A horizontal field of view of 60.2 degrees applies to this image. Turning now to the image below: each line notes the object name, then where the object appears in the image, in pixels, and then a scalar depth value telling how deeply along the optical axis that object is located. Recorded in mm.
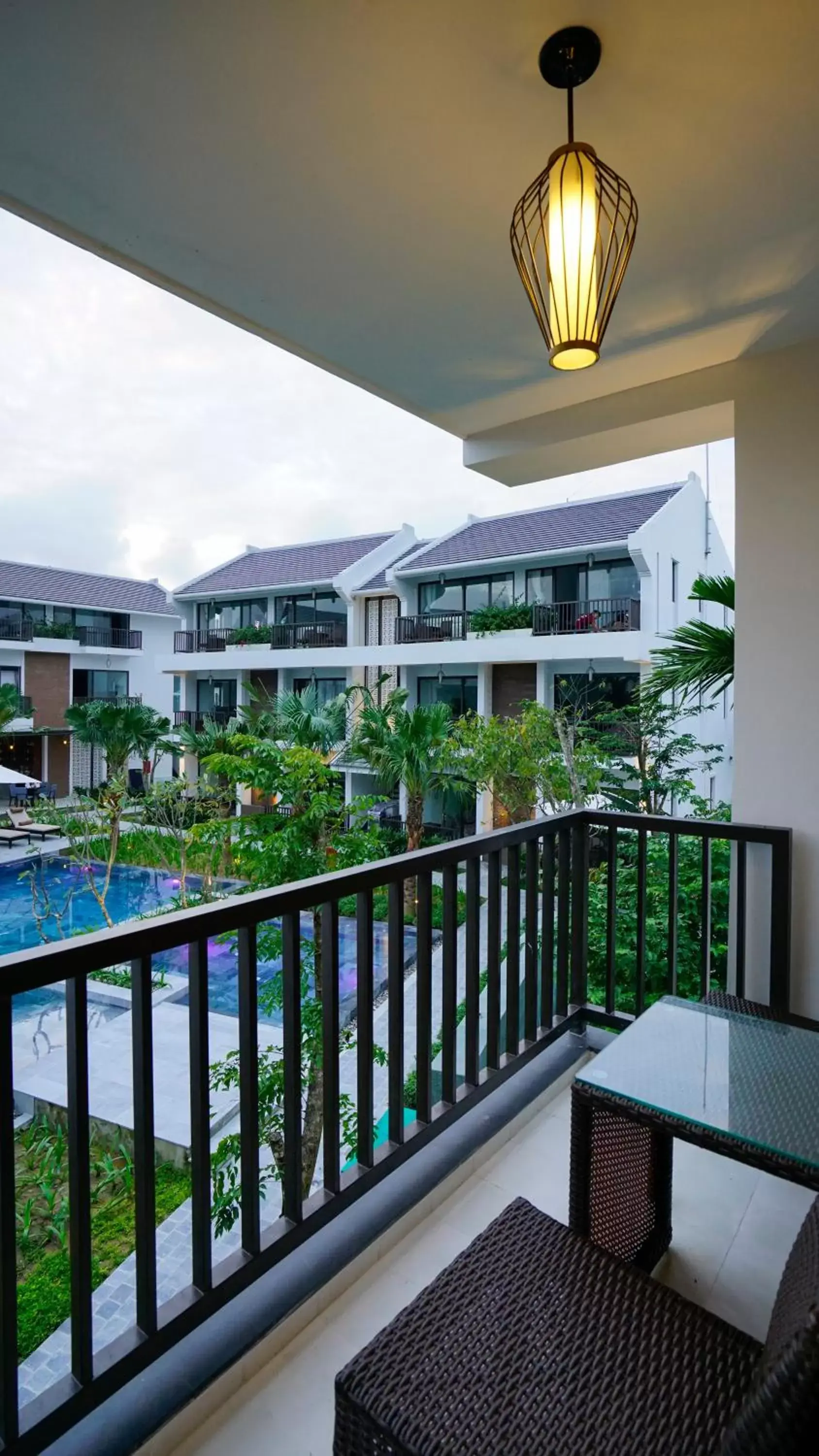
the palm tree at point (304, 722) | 9609
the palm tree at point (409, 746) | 8727
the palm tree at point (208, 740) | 11648
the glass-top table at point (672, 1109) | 1179
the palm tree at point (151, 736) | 13336
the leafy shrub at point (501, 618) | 11938
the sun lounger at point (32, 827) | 13383
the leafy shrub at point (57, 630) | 17812
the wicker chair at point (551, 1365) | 822
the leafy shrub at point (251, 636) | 15836
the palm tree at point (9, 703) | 15250
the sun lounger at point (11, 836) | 13328
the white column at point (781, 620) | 2389
